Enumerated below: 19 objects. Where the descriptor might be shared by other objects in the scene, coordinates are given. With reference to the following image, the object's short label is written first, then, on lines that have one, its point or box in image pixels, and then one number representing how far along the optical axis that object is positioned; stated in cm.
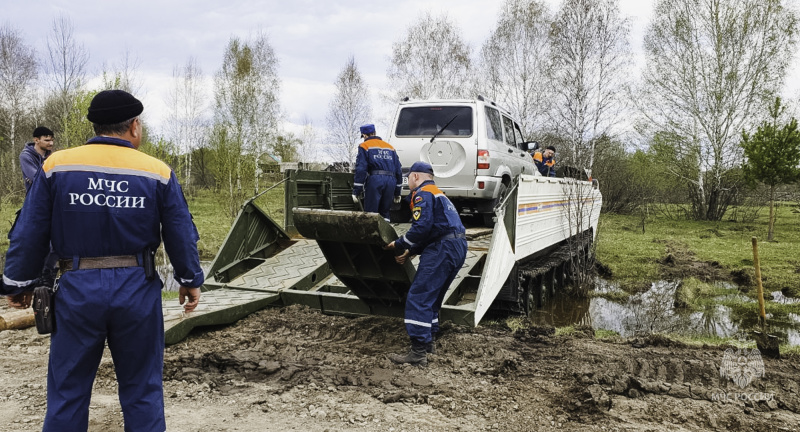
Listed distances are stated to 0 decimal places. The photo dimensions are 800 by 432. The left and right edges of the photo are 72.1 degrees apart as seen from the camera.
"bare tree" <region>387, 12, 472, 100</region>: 2441
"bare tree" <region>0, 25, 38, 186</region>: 2509
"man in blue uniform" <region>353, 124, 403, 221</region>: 673
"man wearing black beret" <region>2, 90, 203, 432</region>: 244
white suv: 740
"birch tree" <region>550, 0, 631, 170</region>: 1920
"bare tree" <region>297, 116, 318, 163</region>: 3938
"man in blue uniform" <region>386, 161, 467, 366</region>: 459
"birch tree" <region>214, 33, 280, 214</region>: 2580
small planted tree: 1920
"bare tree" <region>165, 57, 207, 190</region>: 3172
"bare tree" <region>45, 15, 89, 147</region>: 1709
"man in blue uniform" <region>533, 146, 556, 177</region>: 1039
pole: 548
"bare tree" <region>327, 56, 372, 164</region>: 2611
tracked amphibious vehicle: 479
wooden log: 560
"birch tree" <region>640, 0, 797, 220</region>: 2223
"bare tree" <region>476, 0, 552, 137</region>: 2238
